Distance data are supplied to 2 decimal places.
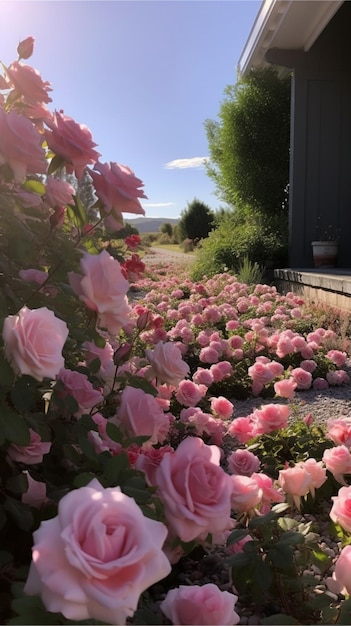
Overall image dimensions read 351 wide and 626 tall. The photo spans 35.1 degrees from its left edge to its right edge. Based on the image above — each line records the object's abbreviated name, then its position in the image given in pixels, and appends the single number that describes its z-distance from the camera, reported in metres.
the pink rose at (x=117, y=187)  1.13
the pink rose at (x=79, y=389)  1.16
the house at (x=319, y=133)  8.41
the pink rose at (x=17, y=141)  1.01
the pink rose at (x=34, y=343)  0.79
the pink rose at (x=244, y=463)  1.64
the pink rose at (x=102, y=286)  0.99
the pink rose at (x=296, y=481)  1.49
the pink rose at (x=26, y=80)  1.27
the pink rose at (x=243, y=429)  1.95
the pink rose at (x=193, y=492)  0.80
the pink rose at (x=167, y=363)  1.28
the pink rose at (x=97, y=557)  0.54
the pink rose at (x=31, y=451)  1.07
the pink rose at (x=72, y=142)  1.12
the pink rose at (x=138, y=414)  1.16
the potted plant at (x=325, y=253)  8.24
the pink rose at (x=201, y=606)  0.87
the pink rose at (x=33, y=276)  1.17
